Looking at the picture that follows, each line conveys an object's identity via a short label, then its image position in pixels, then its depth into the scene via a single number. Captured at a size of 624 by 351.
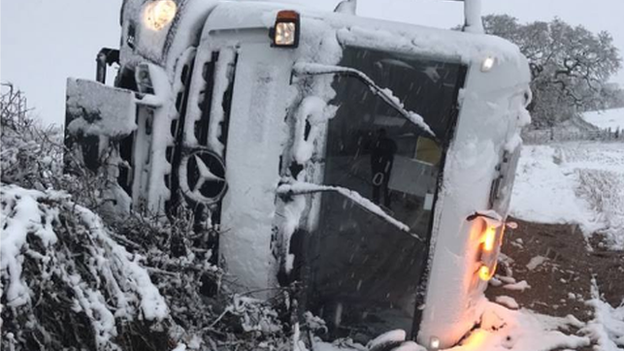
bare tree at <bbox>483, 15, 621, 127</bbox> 26.44
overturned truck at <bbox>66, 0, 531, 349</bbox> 3.33
